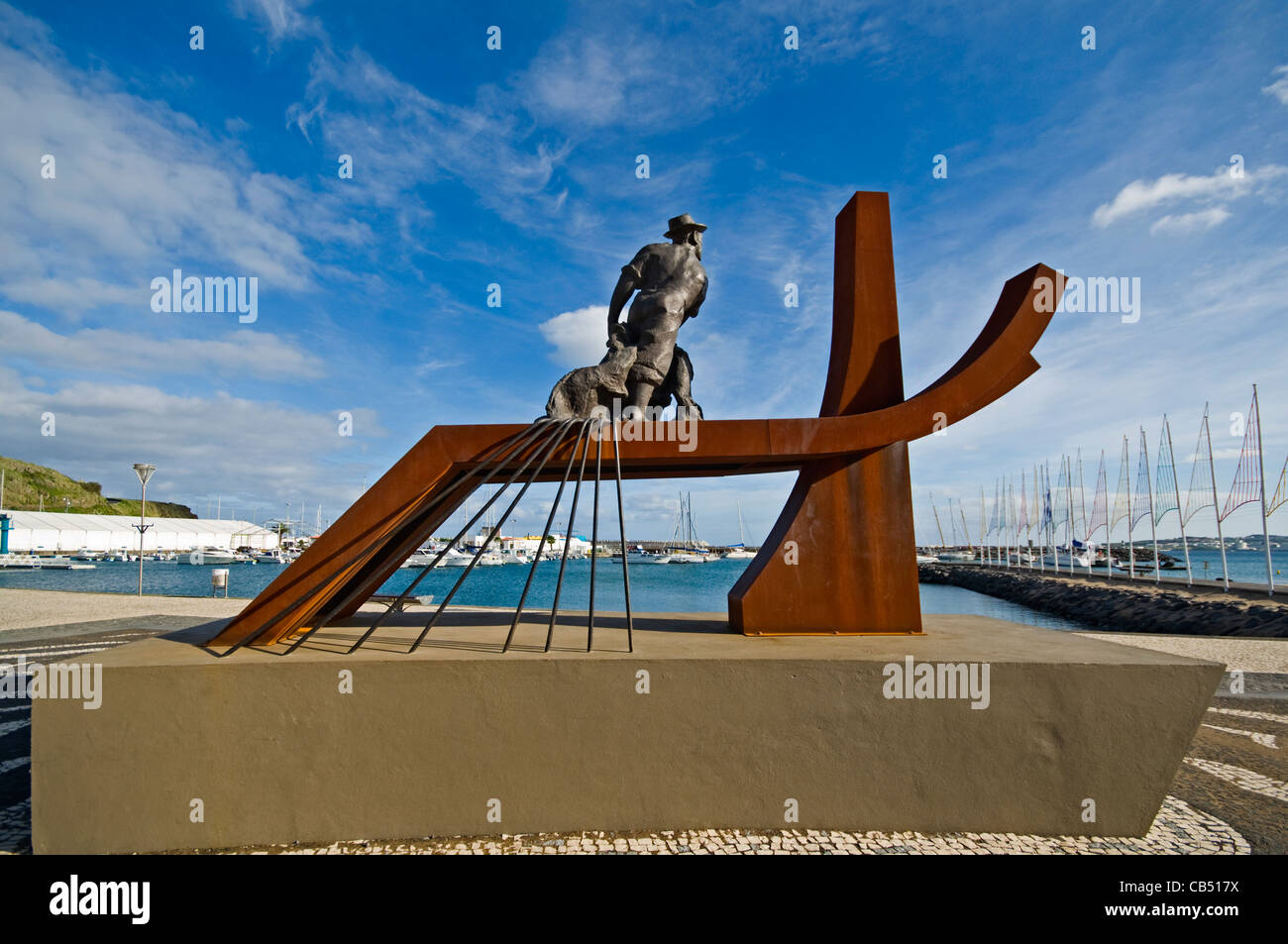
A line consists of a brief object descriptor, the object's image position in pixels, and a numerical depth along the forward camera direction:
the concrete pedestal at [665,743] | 5.06
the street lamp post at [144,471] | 20.69
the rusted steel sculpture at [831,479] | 6.43
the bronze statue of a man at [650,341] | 7.27
